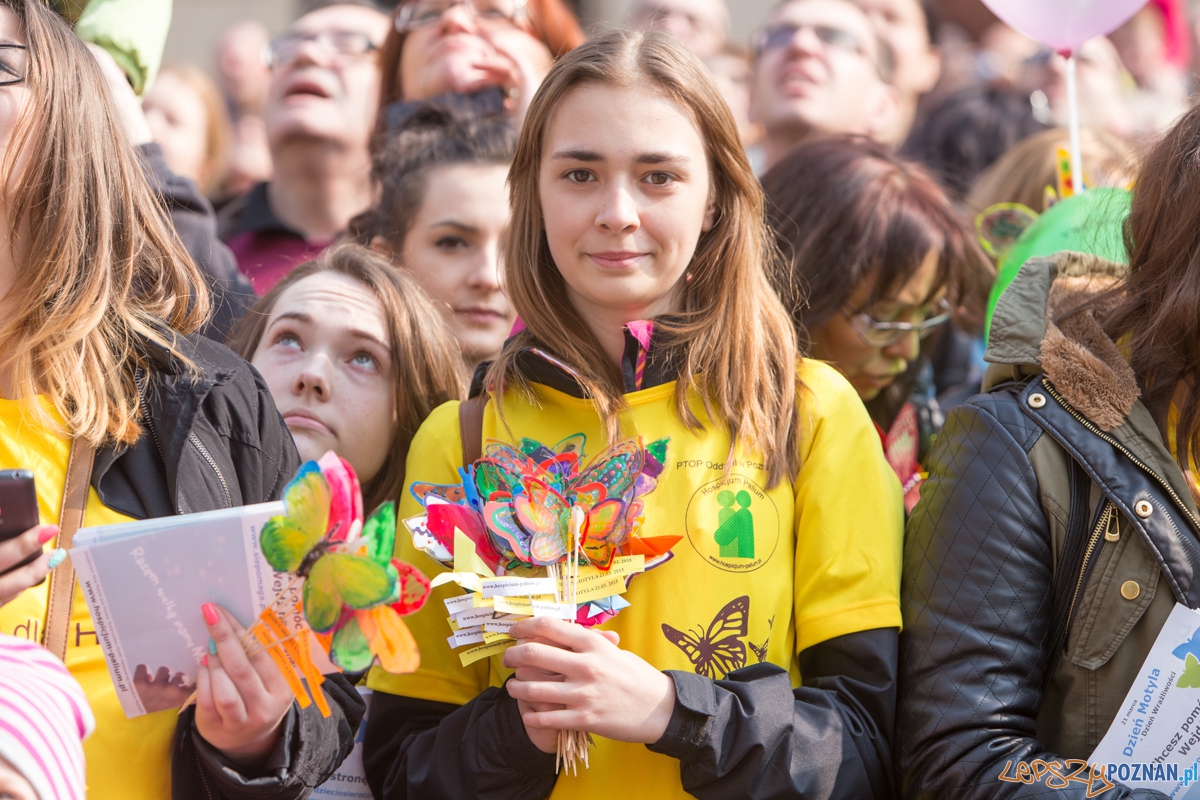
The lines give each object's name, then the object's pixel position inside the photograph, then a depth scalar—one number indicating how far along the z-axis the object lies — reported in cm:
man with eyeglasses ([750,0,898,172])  880
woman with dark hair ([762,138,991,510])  617
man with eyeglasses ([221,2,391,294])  873
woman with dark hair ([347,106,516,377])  657
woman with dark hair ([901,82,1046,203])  989
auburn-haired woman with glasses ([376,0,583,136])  776
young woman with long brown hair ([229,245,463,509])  520
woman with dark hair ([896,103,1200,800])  399
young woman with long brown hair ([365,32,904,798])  388
